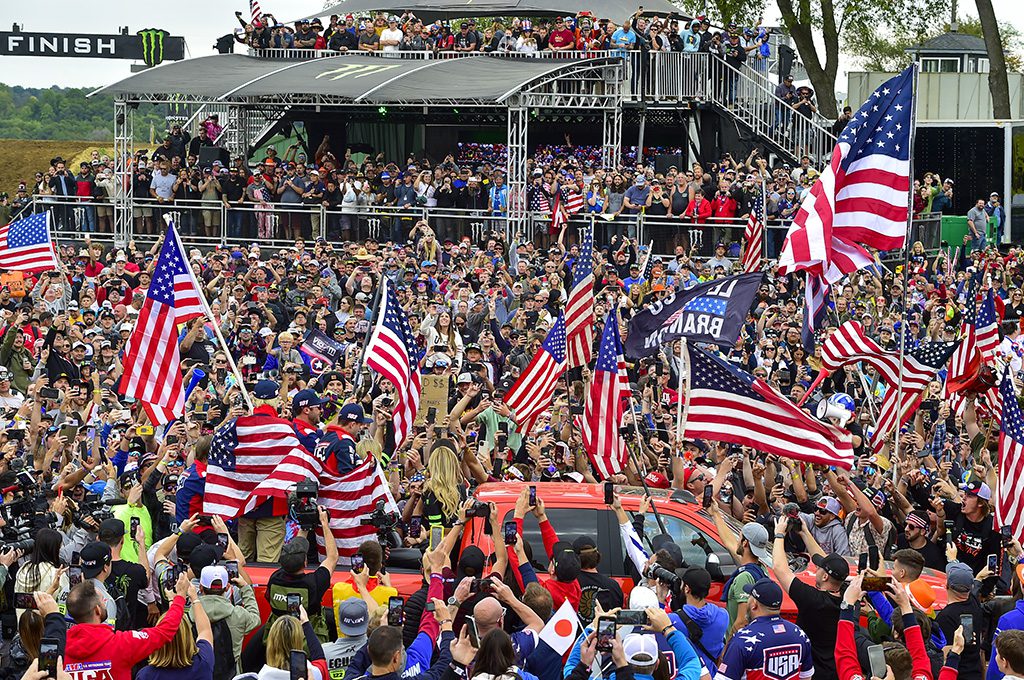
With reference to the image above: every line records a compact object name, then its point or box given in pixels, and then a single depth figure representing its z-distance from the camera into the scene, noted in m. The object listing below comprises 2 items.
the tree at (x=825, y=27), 42.38
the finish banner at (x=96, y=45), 55.47
